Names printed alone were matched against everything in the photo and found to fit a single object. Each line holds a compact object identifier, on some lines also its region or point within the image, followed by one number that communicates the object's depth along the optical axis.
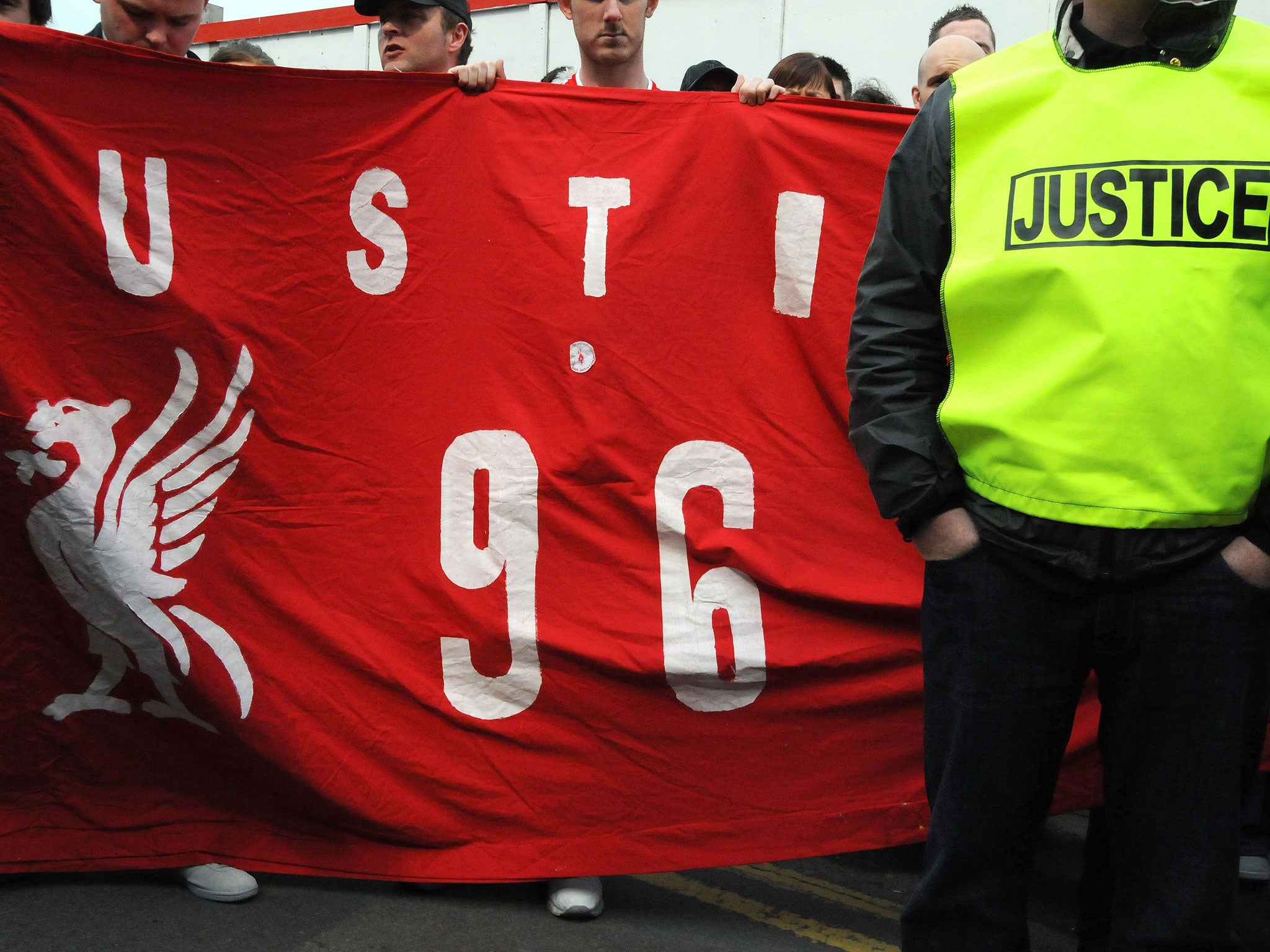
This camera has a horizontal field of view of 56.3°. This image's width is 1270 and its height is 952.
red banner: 2.52
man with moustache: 3.01
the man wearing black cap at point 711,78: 3.34
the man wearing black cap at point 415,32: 3.20
